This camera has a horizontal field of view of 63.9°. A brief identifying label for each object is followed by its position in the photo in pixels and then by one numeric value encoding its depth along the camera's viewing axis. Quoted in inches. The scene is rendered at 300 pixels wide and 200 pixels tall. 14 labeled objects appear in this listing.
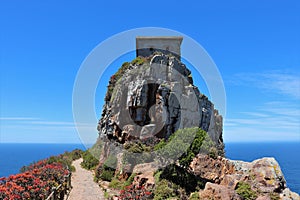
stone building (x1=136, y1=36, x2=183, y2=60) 1499.8
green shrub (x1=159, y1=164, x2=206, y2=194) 578.3
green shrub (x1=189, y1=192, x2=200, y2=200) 488.7
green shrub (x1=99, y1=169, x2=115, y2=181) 799.7
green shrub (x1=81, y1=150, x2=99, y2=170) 1086.1
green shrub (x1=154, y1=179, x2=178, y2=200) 522.4
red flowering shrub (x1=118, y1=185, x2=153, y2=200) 501.0
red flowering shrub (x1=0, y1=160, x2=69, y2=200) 445.1
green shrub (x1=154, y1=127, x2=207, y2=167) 590.6
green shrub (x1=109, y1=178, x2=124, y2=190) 689.1
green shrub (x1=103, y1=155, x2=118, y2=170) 852.7
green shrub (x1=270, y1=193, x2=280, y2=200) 490.0
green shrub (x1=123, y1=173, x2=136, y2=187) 667.4
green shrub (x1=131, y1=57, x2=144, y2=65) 1268.5
